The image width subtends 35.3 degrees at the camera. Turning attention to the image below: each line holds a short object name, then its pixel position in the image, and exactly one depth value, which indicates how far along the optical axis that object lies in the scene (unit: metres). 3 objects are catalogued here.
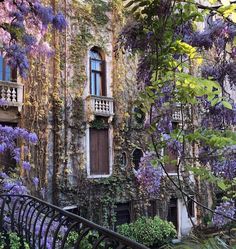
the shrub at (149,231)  12.09
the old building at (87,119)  11.34
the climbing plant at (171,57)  2.41
